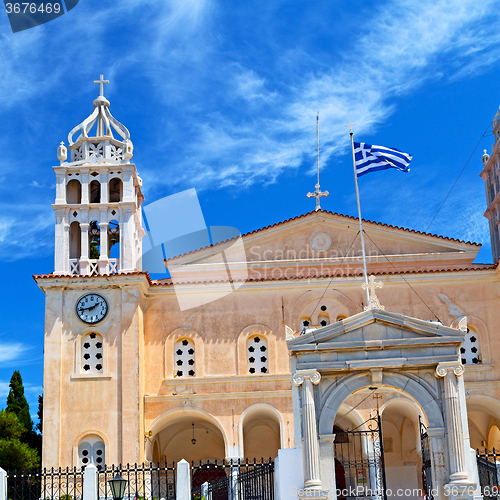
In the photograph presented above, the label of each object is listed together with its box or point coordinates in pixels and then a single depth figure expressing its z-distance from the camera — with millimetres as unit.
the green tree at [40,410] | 38931
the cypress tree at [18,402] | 36625
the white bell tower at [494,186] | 36031
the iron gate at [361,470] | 26622
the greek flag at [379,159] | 27141
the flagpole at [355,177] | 27234
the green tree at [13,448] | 32469
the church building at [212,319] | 29828
